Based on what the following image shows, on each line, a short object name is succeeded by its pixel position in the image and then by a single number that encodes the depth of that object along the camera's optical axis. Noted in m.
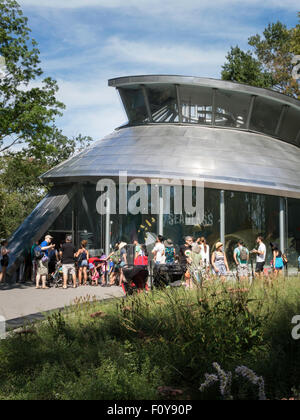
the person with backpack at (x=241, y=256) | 15.89
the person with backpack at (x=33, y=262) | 17.77
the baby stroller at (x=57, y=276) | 16.64
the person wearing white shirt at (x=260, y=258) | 15.99
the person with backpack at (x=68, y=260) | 15.77
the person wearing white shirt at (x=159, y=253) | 15.70
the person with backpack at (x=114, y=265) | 17.17
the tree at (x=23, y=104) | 15.95
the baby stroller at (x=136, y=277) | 11.48
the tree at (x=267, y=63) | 41.69
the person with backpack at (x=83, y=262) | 17.31
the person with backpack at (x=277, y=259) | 15.01
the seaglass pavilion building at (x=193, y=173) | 18.73
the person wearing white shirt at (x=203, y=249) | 15.97
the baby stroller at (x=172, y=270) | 12.79
